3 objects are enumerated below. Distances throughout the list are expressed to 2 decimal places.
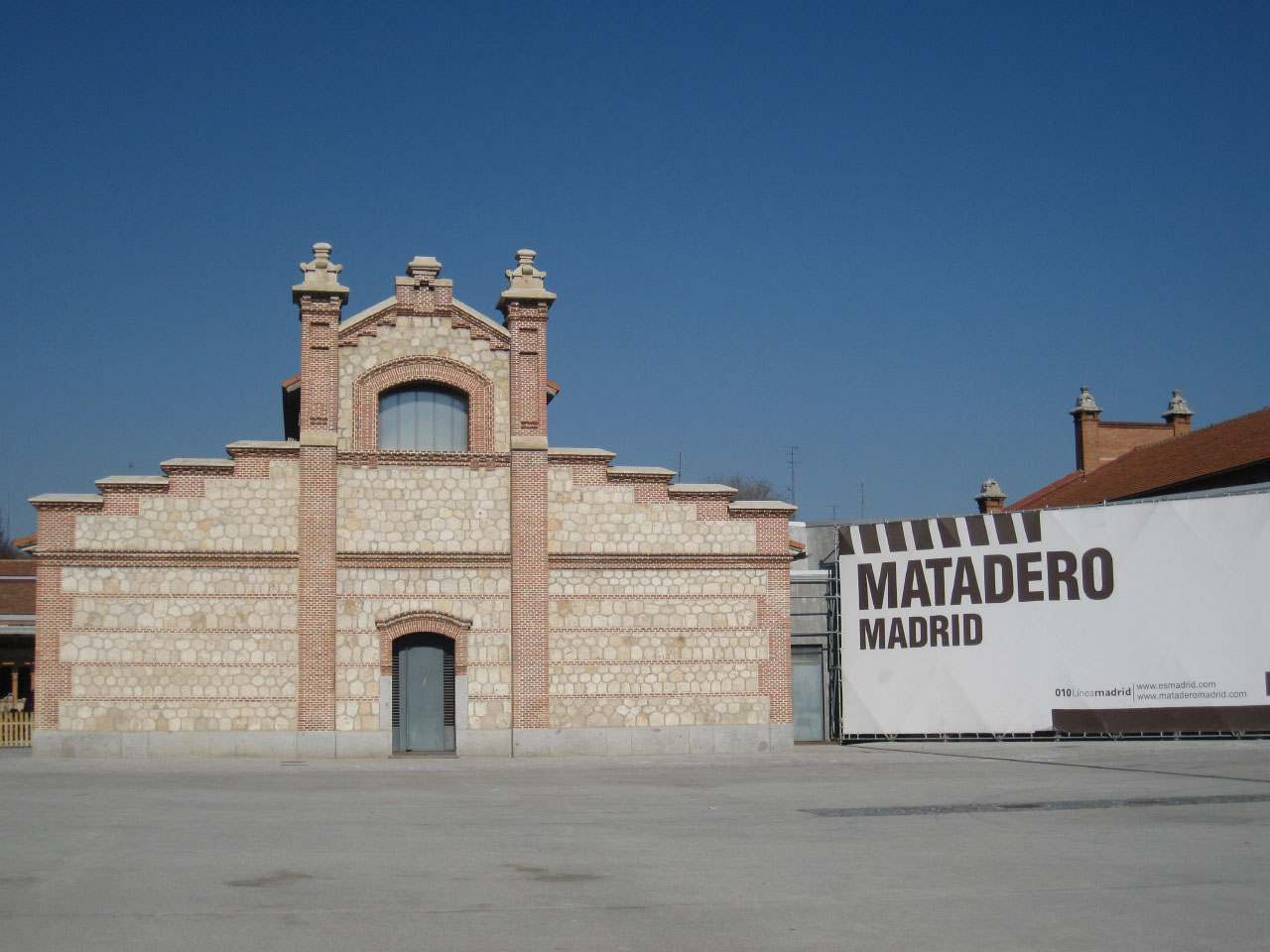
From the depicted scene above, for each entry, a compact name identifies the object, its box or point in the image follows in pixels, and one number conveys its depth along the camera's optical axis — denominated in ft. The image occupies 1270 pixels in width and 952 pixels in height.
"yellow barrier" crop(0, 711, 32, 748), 103.76
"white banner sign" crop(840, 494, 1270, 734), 91.15
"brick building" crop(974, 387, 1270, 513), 122.83
